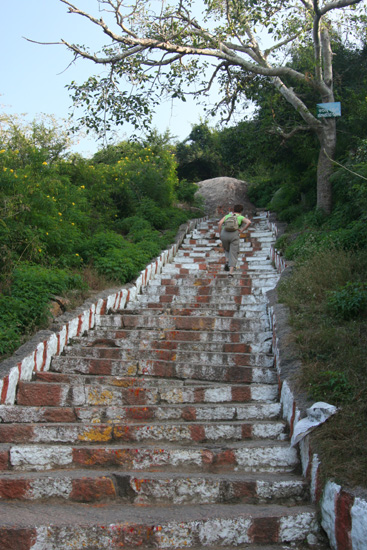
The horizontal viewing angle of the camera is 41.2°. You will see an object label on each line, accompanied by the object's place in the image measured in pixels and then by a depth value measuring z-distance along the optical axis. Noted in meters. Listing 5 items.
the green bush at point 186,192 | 16.38
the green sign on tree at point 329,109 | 10.70
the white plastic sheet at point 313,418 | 3.66
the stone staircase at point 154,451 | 3.26
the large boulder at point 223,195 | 16.89
